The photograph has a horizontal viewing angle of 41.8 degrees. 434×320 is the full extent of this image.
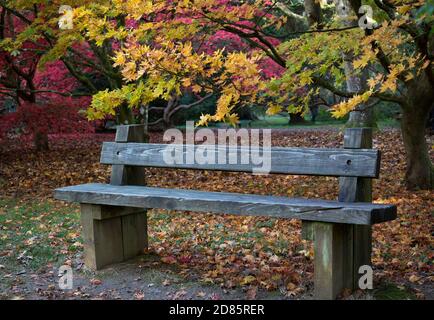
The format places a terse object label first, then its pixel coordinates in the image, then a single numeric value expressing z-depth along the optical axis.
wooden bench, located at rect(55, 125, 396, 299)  3.71
